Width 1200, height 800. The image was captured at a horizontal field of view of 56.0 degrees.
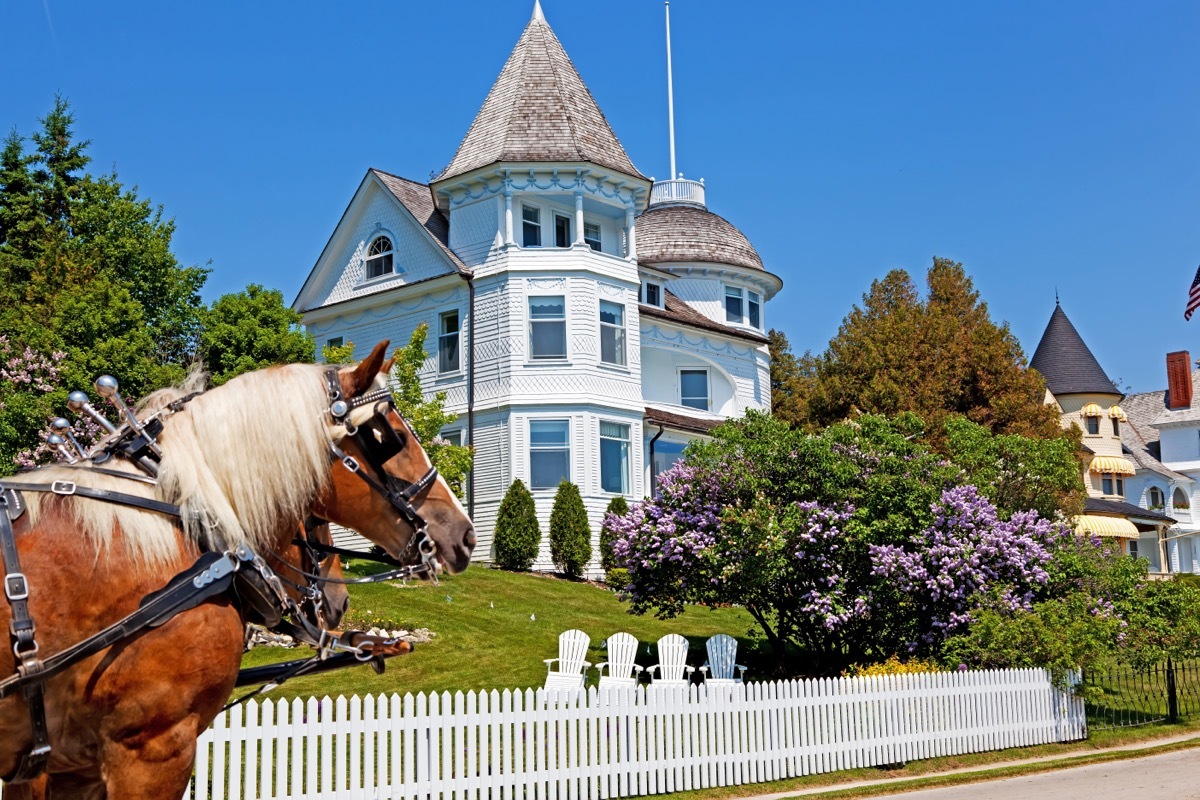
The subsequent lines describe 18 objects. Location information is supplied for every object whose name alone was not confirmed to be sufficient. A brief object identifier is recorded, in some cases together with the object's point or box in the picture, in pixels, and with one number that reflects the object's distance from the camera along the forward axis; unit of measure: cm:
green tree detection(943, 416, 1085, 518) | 1975
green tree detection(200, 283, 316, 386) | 2327
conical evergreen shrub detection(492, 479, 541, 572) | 2938
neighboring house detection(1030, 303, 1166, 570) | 5912
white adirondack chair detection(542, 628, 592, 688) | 1773
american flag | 2681
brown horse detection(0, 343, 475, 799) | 414
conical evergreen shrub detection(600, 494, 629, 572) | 2821
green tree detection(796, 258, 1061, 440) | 3550
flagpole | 4384
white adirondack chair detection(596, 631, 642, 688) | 1806
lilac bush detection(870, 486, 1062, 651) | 1755
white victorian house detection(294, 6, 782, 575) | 3125
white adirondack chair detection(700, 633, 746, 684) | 1886
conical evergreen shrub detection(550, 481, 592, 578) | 2978
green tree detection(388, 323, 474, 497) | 2398
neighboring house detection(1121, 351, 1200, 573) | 6944
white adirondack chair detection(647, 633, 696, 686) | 1798
